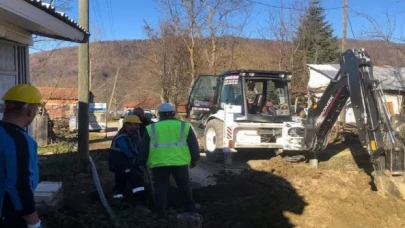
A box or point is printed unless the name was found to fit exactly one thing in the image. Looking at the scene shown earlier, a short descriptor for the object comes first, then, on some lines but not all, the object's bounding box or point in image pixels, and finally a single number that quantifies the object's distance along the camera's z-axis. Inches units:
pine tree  1378.0
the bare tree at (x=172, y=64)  1294.3
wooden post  379.6
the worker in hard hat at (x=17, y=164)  115.3
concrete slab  241.3
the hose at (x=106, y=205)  244.7
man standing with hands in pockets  268.5
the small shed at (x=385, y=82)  878.3
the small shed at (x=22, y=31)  205.6
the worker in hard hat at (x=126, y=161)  306.0
